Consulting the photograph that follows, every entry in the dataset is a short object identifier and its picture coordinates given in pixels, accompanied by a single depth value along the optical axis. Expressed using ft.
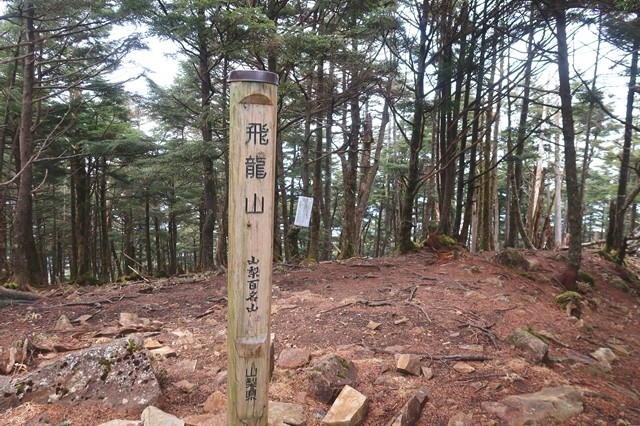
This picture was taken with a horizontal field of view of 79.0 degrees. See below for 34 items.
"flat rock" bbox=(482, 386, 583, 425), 9.97
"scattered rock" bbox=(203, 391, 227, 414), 10.47
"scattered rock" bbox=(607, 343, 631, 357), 16.61
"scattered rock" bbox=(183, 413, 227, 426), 9.60
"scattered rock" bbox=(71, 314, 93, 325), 18.55
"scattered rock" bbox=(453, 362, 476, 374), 12.56
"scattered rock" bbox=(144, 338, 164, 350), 14.95
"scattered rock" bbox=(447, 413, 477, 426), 9.91
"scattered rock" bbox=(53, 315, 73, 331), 17.41
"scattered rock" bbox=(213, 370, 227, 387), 11.96
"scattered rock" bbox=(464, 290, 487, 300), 20.34
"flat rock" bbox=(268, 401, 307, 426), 9.87
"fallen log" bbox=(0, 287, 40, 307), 21.38
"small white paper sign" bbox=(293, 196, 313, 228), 27.73
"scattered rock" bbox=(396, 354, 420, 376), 12.37
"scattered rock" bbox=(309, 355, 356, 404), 11.39
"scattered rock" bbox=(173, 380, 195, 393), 11.64
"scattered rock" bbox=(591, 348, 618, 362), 15.10
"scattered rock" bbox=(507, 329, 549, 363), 13.73
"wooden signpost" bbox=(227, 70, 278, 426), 7.60
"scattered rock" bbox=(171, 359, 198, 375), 12.92
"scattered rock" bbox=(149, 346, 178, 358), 14.14
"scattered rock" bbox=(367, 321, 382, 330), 16.05
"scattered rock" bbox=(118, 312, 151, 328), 17.74
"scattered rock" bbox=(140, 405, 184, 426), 9.10
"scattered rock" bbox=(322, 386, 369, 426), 9.84
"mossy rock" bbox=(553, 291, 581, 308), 23.24
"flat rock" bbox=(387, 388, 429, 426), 9.79
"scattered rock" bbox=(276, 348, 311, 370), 12.98
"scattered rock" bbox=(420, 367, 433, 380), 12.24
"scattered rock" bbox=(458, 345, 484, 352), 14.07
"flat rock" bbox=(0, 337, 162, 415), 10.43
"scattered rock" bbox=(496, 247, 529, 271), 29.76
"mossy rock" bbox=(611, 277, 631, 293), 32.04
